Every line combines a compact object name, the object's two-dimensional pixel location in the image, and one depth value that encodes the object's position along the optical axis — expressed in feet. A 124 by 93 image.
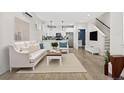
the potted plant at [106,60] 8.90
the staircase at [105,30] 16.91
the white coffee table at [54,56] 11.97
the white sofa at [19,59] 9.90
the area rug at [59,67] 9.96
